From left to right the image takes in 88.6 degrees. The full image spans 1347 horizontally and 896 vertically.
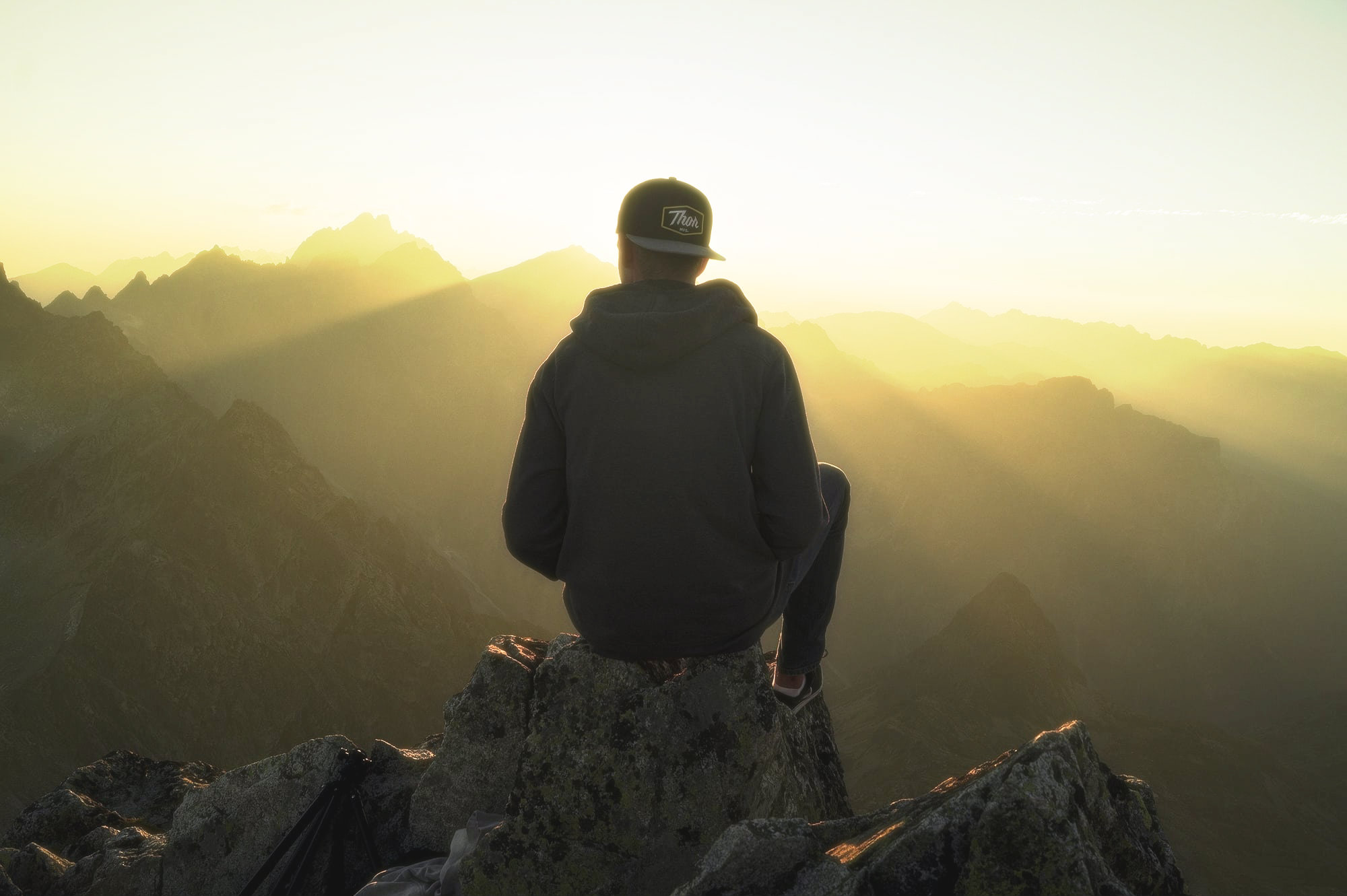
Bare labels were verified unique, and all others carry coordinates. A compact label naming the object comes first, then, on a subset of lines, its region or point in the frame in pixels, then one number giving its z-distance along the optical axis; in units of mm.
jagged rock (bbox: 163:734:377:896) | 4922
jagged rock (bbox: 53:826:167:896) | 4949
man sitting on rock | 2984
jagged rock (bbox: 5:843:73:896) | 5410
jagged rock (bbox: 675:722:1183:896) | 2566
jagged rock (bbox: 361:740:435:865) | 5176
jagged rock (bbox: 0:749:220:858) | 7215
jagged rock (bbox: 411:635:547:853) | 5055
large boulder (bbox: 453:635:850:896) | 3875
